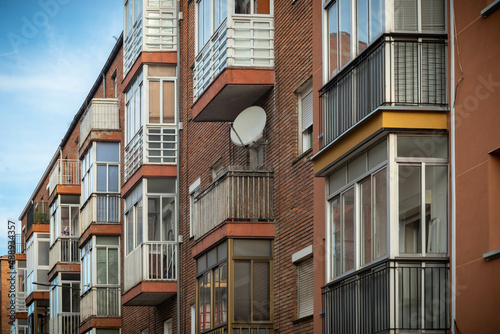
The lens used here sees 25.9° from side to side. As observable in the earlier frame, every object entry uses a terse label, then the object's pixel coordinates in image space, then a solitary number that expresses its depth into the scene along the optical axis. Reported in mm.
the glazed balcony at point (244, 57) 22047
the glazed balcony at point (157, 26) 29406
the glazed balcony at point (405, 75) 14469
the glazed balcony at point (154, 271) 28016
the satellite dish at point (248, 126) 22016
